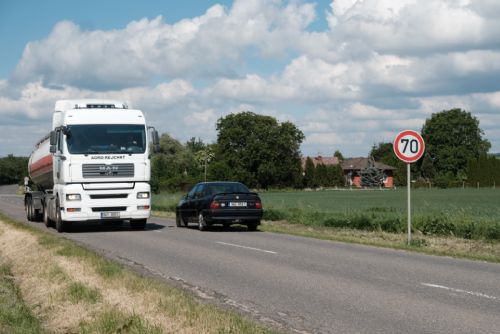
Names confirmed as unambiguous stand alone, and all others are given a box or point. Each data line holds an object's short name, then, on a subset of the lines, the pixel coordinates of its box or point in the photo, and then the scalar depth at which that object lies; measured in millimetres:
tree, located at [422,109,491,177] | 123188
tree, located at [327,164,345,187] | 137938
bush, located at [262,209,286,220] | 30258
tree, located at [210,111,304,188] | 111062
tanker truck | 21672
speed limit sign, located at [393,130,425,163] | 18031
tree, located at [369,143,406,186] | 172250
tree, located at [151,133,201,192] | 127044
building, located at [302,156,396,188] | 159625
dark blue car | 22938
